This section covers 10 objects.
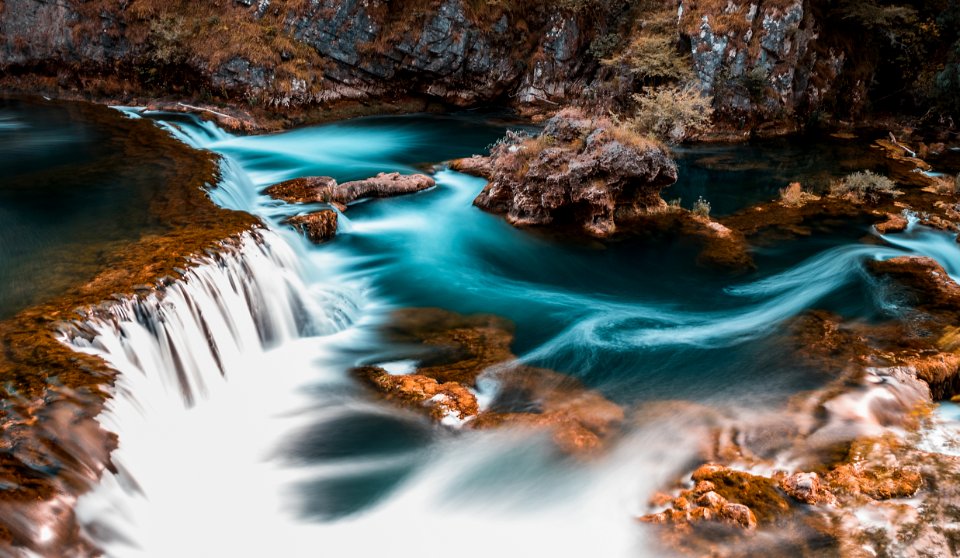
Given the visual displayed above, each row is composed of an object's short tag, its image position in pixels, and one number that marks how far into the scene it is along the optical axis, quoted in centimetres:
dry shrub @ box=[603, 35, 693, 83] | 1962
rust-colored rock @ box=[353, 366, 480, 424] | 681
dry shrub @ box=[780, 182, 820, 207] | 1430
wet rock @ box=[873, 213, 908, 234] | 1237
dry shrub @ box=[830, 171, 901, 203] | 1441
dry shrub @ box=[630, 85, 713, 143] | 1619
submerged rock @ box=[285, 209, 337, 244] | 1147
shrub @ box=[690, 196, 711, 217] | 1316
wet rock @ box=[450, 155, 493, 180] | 1597
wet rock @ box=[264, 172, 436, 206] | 1311
